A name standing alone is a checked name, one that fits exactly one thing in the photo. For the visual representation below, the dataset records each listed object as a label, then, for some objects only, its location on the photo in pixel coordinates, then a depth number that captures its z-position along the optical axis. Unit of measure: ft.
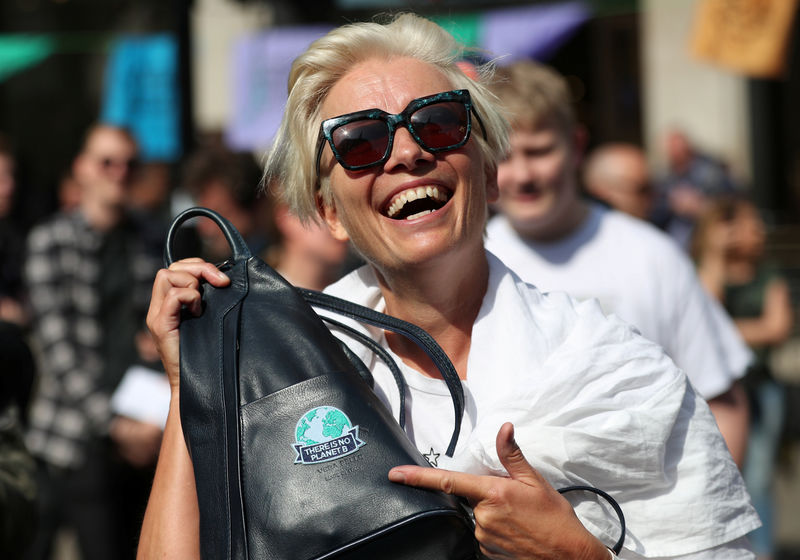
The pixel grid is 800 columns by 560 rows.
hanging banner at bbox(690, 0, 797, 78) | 24.50
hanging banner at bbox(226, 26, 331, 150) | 32.83
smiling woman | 6.35
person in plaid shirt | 17.16
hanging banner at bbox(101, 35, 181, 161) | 32.60
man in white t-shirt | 11.86
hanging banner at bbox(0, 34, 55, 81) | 46.21
